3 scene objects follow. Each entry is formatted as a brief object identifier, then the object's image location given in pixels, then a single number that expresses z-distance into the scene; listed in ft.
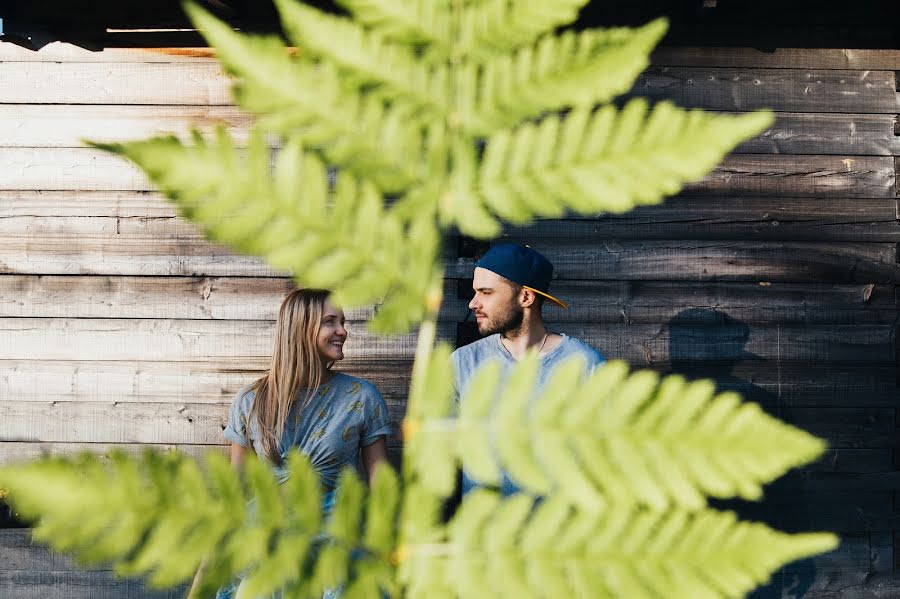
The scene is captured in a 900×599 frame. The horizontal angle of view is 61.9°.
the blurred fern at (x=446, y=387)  1.46
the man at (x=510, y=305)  10.57
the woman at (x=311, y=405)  9.50
